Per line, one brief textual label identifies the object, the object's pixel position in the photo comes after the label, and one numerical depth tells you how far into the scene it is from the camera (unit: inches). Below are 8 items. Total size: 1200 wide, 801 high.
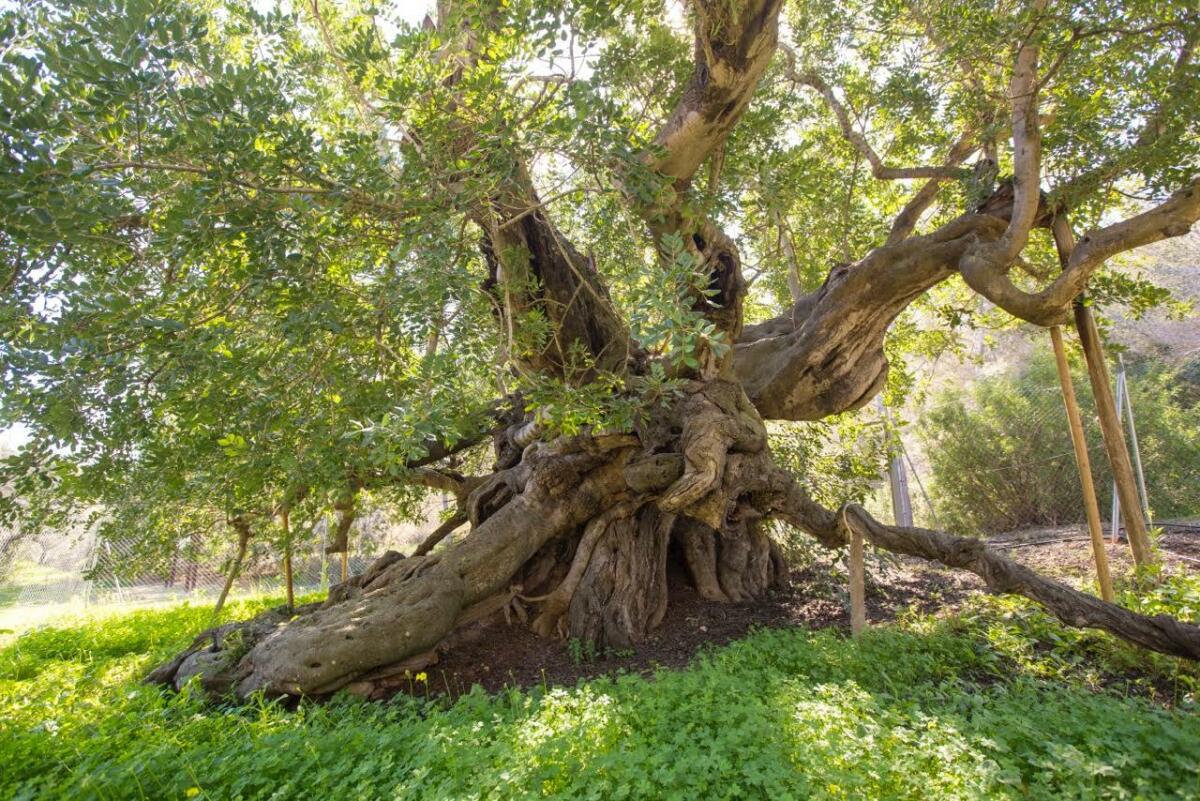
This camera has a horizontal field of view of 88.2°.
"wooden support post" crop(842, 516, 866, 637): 164.8
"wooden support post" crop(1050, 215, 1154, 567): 157.9
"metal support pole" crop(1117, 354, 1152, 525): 250.3
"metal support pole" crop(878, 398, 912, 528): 404.5
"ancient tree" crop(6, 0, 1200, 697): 112.1
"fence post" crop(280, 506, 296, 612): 179.6
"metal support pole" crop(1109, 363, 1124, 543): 274.5
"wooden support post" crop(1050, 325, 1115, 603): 154.4
